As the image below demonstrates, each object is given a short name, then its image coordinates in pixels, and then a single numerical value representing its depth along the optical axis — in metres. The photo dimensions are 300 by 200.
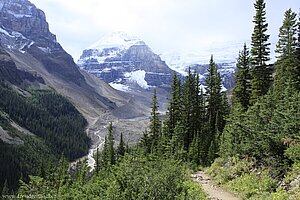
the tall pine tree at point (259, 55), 44.06
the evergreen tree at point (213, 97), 59.70
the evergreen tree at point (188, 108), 60.16
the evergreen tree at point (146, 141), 67.47
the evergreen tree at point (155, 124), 65.19
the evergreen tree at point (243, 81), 48.94
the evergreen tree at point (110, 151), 80.31
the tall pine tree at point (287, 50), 39.84
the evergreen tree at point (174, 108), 62.09
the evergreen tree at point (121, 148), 84.32
